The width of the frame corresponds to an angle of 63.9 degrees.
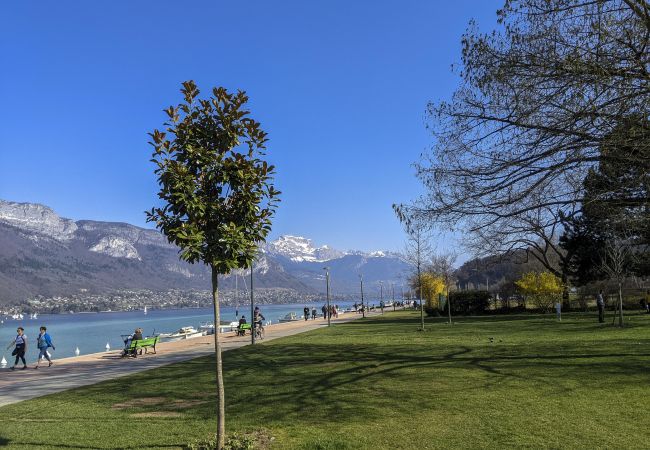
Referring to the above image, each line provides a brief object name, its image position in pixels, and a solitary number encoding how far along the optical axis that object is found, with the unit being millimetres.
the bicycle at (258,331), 27494
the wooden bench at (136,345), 22266
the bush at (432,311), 44812
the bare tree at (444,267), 45100
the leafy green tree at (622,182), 9545
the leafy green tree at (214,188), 6355
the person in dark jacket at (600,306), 24797
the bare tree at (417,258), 28878
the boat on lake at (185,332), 42462
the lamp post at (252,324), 22875
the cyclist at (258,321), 27578
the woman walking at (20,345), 19562
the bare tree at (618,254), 24453
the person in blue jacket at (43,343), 19811
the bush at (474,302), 42875
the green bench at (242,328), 31633
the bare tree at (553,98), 9203
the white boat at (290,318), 61812
